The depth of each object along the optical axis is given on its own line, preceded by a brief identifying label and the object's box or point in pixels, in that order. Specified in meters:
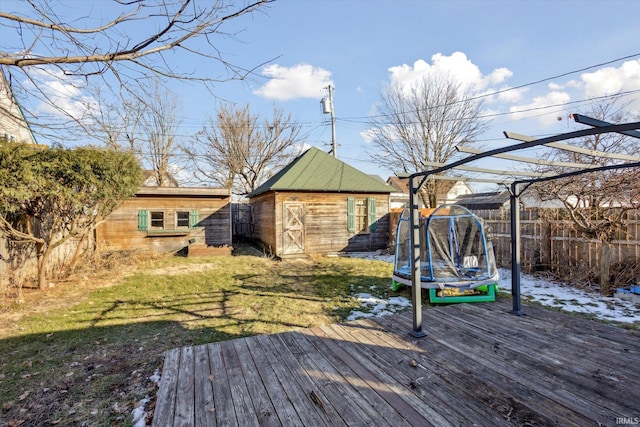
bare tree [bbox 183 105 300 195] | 22.09
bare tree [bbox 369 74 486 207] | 15.22
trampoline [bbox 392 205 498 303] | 5.46
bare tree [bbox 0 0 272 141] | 2.76
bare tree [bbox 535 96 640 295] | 6.21
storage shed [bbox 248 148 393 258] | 11.63
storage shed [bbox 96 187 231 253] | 12.10
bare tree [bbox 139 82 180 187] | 20.27
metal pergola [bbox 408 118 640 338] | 2.20
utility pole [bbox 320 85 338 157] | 18.48
